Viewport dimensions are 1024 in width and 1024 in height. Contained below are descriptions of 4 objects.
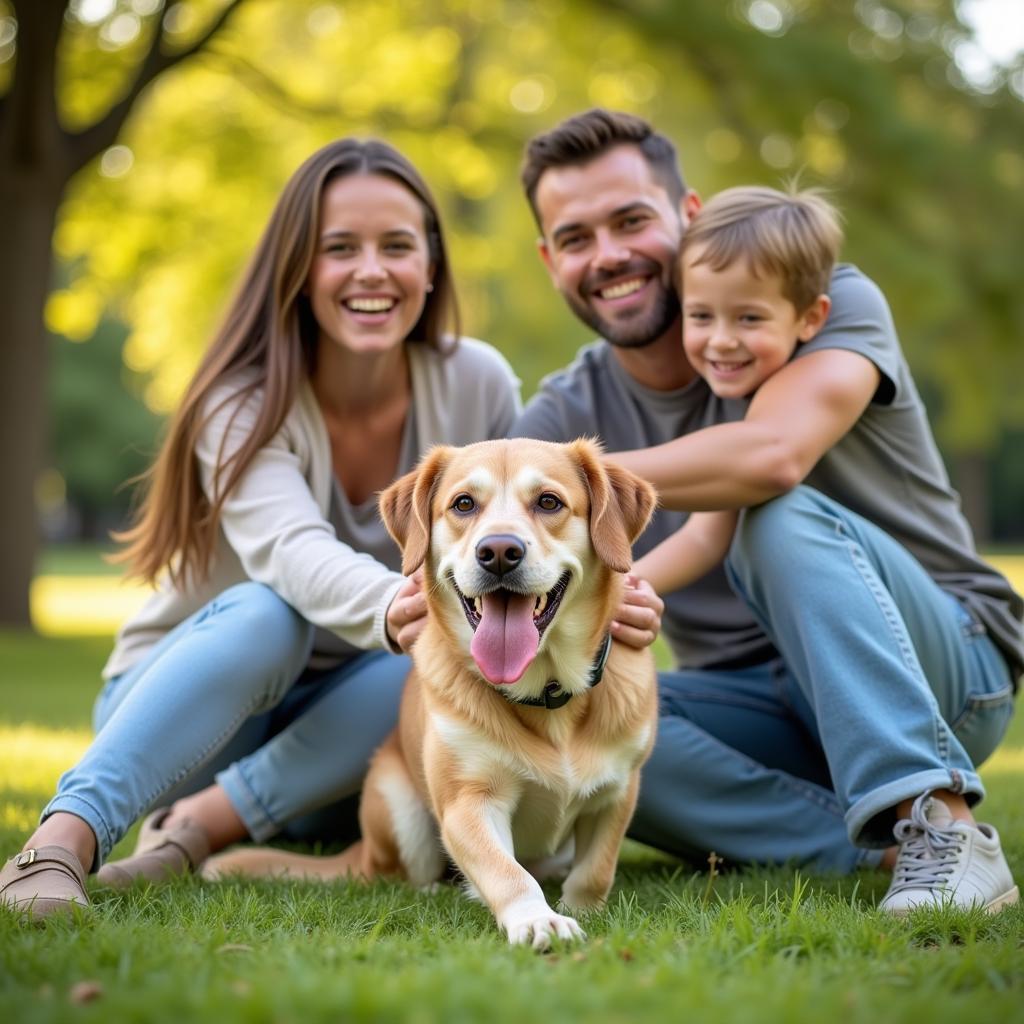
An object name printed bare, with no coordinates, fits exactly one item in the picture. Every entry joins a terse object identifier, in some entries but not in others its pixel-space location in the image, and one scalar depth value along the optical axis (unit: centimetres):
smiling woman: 341
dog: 300
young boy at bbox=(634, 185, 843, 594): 363
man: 315
